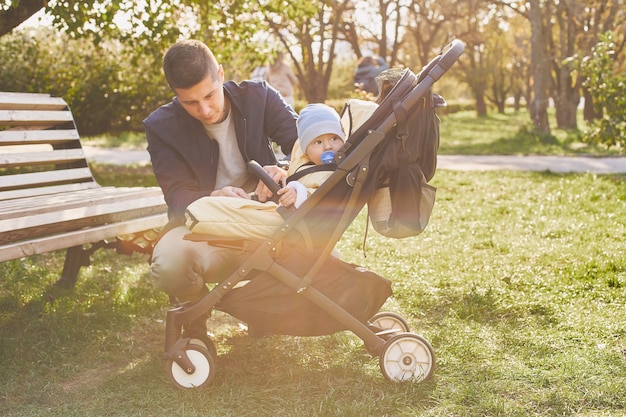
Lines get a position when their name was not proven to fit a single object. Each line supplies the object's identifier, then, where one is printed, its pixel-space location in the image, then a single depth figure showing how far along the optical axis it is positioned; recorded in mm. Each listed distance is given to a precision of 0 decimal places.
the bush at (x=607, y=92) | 9664
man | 3379
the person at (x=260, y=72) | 12702
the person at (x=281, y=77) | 13156
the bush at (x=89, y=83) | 11570
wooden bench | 3781
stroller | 3145
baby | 3178
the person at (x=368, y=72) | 11484
